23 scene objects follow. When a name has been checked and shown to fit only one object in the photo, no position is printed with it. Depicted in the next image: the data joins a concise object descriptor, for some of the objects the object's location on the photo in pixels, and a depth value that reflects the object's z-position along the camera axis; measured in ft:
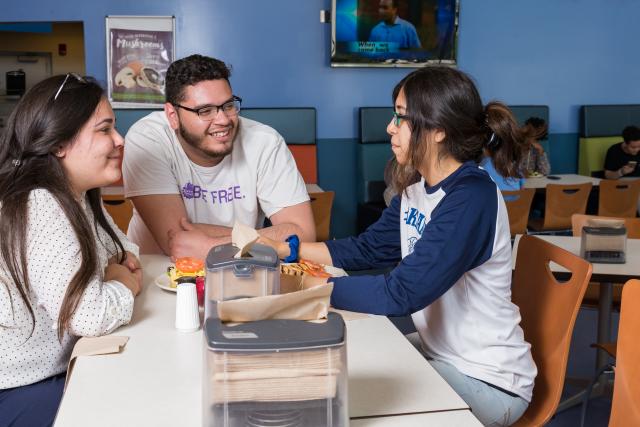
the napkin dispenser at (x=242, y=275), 5.12
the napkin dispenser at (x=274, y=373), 3.66
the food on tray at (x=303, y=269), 6.03
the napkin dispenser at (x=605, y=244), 9.64
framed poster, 20.48
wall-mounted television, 21.43
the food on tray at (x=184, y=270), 6.94
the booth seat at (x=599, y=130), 23.77
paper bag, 3.85
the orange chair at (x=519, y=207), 17.08
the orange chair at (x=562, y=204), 18.48
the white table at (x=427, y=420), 4.27
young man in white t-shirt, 8.60
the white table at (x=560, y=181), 19.89
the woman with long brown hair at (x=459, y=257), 5.69
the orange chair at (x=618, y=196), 18.62
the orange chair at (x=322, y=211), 16.52
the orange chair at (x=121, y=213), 14.14
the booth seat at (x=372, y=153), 21.77
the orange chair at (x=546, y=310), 6.63
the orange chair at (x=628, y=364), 5.55
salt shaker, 5.85
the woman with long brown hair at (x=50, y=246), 5.56
